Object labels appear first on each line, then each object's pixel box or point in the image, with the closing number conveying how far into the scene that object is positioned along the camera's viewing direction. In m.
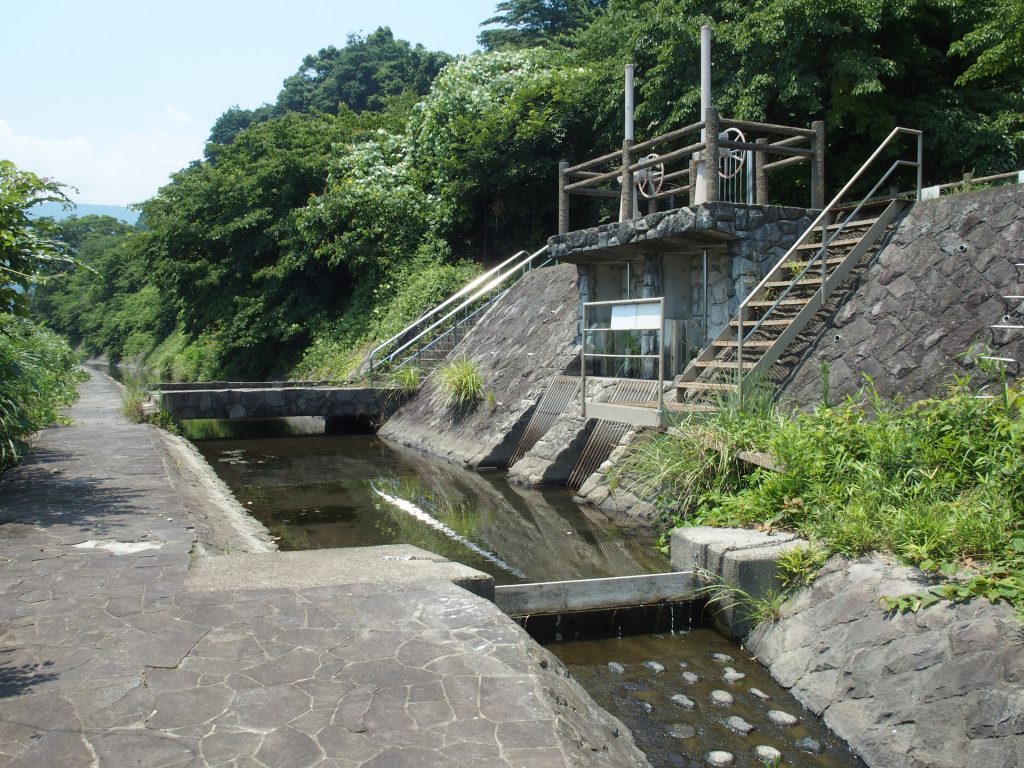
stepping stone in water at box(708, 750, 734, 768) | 4.76
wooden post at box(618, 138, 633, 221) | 13.27
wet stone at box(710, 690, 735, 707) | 5.48
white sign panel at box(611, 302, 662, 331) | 10.77
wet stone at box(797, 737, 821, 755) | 4.93
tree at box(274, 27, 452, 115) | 48.56
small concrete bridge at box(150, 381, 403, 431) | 18.34
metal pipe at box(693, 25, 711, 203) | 12.04
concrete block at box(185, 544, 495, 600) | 5.77
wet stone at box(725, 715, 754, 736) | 5.13
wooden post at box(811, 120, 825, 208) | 12.62
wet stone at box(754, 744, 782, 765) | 4.78
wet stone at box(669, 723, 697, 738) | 5.07
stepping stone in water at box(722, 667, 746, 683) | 5.84
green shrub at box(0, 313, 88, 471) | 9.13
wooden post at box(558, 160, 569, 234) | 14.85
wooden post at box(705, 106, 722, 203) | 11.61
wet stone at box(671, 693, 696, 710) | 5.44
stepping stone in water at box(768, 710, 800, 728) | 5.23
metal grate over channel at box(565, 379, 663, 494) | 11.73
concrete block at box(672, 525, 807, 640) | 6.45
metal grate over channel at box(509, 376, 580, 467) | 13.68
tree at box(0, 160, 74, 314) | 7.81
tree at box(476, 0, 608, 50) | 36.34
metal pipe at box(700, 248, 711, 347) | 12.59
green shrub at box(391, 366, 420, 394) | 18.83
